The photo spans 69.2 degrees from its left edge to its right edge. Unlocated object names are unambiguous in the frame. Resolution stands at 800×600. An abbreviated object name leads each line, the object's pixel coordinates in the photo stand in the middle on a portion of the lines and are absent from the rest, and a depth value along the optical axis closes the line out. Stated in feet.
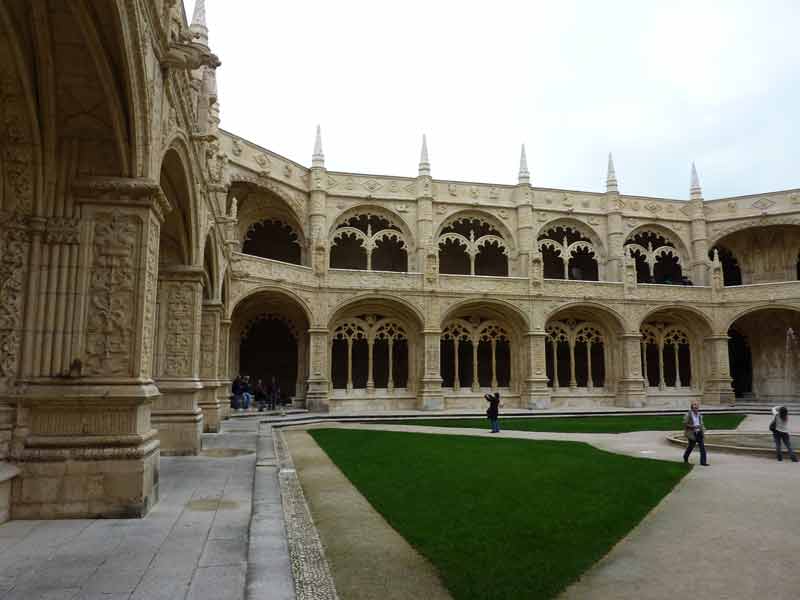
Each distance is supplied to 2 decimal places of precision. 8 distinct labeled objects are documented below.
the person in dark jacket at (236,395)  69.56
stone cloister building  19.65
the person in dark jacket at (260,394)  71.29
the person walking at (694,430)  33.78
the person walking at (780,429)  35.73
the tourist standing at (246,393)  69.56
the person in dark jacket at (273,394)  73.41
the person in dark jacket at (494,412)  52.65
